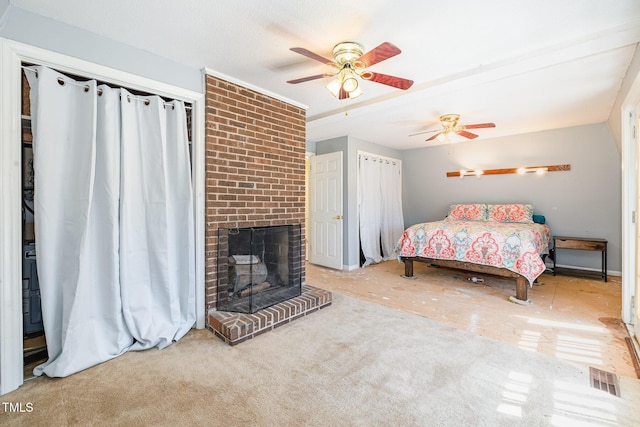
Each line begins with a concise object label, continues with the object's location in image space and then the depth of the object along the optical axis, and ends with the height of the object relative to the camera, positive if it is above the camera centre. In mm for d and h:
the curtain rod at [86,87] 1802 +910
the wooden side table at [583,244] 3971 -527
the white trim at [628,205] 2496 +24
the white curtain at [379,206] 5059 +89
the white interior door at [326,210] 4789 +24
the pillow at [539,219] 4648 -171
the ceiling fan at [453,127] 3686 +1108
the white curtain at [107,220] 1843 -51
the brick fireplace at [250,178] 2535 +354
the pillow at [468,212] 4988 -46
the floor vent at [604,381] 1689 -1087
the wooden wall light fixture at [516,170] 4579 +686
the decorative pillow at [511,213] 4613 -66
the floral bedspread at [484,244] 3232 -449
